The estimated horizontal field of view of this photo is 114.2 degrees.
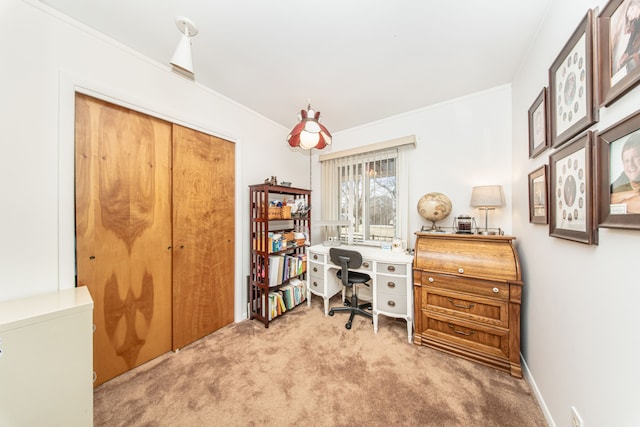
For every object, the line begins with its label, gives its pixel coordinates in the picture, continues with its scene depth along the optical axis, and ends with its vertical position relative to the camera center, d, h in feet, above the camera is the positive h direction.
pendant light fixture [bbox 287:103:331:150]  5.76 +2.33
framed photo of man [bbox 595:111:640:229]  2.31 +0.48
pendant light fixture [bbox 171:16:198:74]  4.27 +3.39
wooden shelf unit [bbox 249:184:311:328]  7.68 -1.33
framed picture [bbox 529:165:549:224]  4.39 +0.39
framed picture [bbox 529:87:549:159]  4.47 +2.04
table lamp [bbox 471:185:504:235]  6.28 +0.52
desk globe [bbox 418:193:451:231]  7.47 +0.24
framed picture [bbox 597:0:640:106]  2.31 +2.01
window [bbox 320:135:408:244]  8.98 +0.92
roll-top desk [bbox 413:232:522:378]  5.41 -2.37
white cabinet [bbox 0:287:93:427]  3.21 -2.46
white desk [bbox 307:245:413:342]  6.85 -2.35
